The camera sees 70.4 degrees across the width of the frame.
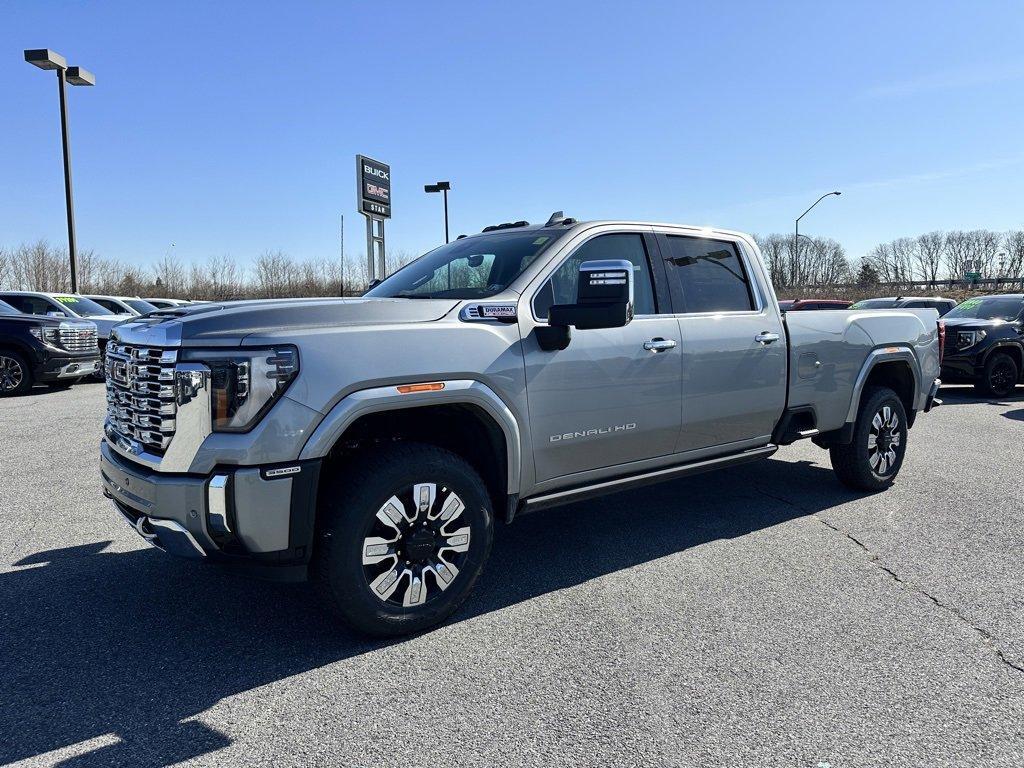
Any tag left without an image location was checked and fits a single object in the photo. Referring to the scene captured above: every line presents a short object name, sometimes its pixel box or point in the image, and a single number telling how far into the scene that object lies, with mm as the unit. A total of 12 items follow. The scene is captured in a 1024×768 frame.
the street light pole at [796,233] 30983
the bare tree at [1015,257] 84062
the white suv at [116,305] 18312
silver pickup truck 2957
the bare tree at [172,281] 45406
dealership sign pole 22906
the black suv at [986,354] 11766
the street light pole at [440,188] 33494
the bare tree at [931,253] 95438
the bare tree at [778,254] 75850
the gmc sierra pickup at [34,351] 11984
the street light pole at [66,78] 19641
